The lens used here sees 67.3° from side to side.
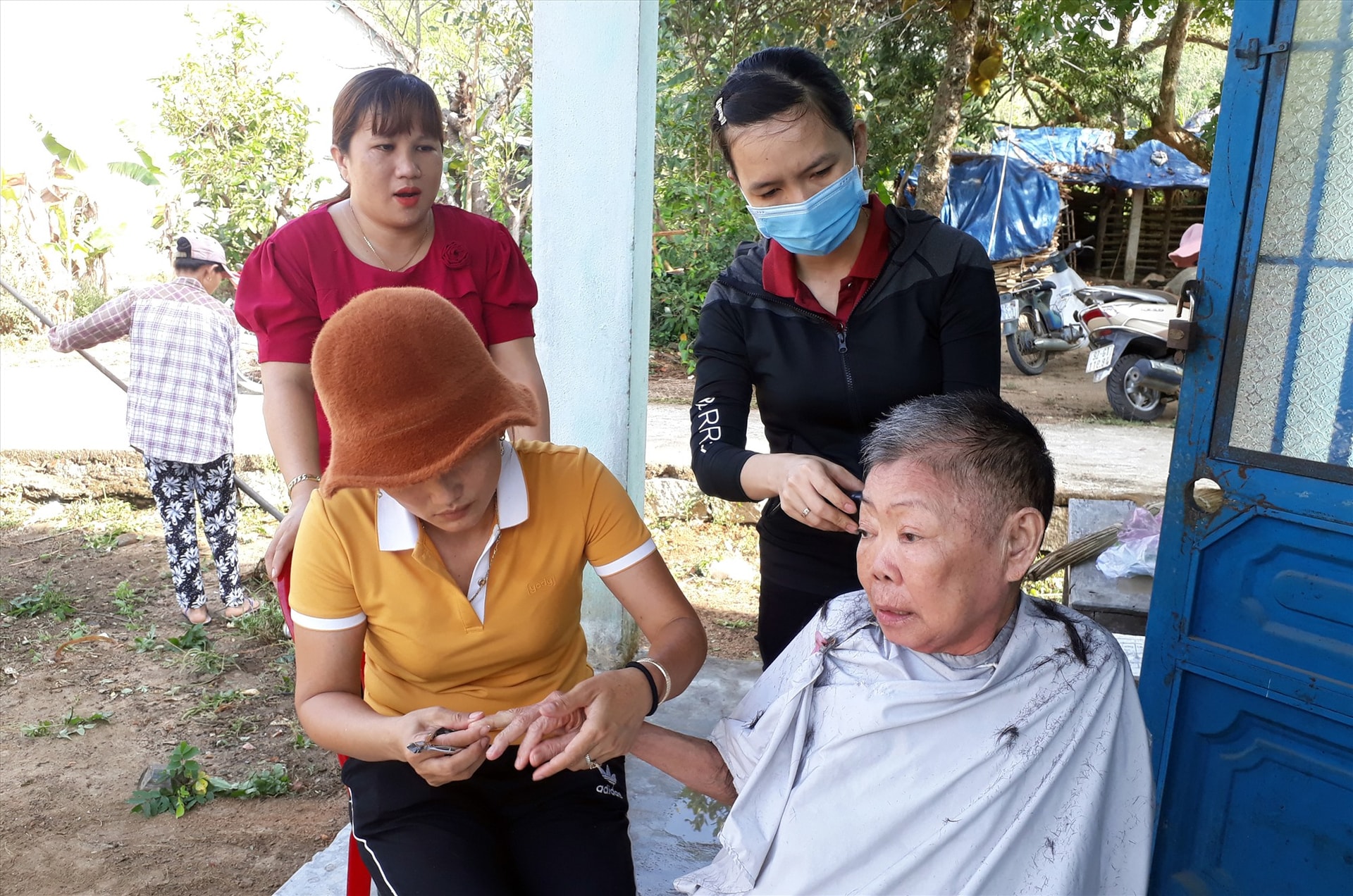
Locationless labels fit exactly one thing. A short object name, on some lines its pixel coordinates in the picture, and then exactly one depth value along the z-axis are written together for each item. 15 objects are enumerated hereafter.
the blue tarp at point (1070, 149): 15.93
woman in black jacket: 1.95
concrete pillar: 3.49
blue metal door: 1.96
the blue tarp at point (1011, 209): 14.24
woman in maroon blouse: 2.25
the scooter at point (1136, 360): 8.81
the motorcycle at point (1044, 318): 11.23
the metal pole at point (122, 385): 5.10
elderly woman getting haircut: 1.51
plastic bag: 2.96
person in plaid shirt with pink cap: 5.11
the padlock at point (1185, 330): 2.15
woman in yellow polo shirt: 1.53
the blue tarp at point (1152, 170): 17.05
